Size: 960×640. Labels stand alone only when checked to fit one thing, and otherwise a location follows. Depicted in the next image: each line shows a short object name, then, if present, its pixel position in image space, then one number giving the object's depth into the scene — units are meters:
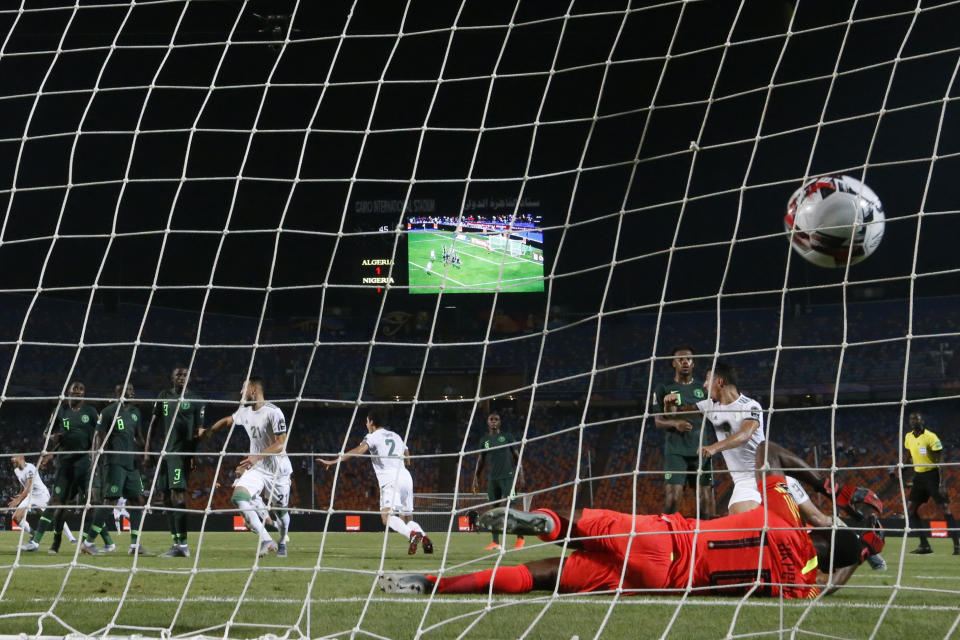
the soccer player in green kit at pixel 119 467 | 17.97
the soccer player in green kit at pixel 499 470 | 21.73
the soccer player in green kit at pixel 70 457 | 17.34
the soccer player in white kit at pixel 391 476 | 18.06
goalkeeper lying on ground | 9.23
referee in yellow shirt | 20.58
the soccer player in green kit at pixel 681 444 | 15.42
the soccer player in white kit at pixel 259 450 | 16.58
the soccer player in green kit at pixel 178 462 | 16.47
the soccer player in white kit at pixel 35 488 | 22.43
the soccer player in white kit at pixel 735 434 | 12.63
